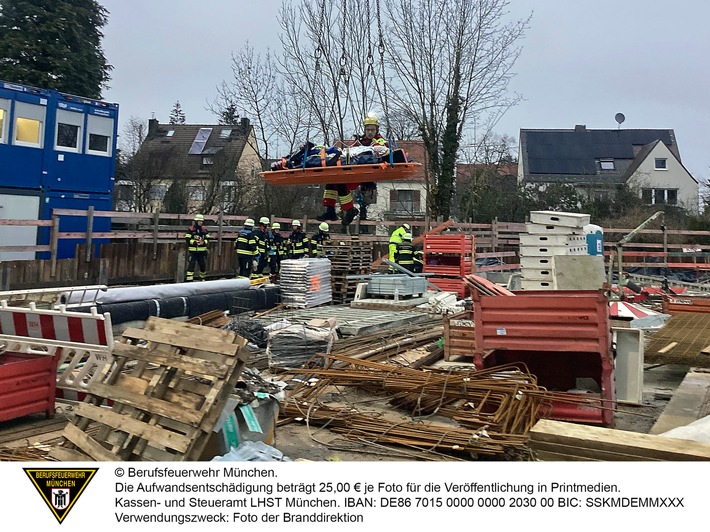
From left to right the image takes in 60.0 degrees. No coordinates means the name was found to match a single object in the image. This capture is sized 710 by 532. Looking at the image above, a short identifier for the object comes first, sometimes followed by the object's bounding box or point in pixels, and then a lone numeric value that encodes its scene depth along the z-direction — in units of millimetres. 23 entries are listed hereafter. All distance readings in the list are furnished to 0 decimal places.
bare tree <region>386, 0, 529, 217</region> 25750
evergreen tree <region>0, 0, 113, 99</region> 22891
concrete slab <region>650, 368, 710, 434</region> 5242
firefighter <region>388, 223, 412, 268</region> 14539
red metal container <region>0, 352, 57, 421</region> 5465
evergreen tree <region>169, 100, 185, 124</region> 59378
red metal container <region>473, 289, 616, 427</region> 5727
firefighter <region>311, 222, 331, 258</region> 16434
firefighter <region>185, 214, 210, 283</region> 15352
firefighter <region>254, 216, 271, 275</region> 16094
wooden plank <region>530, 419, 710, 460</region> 3633
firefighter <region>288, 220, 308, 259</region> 16259
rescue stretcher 11947
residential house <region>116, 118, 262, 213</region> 26175
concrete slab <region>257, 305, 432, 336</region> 10172
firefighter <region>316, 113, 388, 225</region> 12961
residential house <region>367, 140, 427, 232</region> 37844
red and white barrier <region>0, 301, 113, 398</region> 5793
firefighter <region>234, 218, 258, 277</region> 15234
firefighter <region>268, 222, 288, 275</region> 16859
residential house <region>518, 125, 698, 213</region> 41531
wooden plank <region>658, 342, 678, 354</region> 7727
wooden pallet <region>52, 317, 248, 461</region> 3959
